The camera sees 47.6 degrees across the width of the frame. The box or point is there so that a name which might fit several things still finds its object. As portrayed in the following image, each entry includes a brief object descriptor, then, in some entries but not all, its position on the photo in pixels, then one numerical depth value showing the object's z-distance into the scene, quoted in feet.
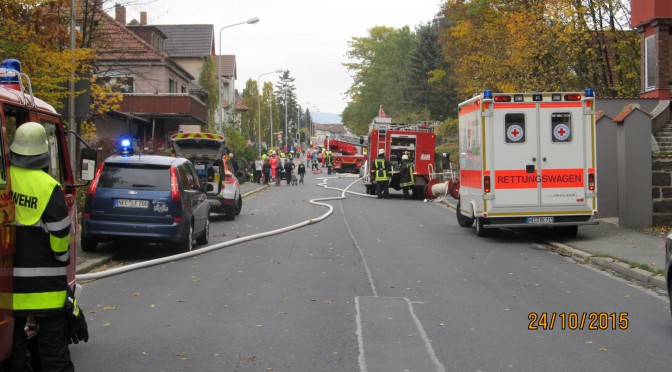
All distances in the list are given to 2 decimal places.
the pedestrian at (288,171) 151.23
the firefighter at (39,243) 16.02
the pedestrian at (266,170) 151.94
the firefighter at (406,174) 100.53
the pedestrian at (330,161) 228.02
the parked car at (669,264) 24.53
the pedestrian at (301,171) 159.59
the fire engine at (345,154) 226.17
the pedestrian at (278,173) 151.64
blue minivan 41.50
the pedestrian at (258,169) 152.97
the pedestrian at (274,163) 153.33
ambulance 49.85
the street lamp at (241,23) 120.68
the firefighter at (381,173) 100.12
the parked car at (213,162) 68.08
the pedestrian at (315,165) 235.36
